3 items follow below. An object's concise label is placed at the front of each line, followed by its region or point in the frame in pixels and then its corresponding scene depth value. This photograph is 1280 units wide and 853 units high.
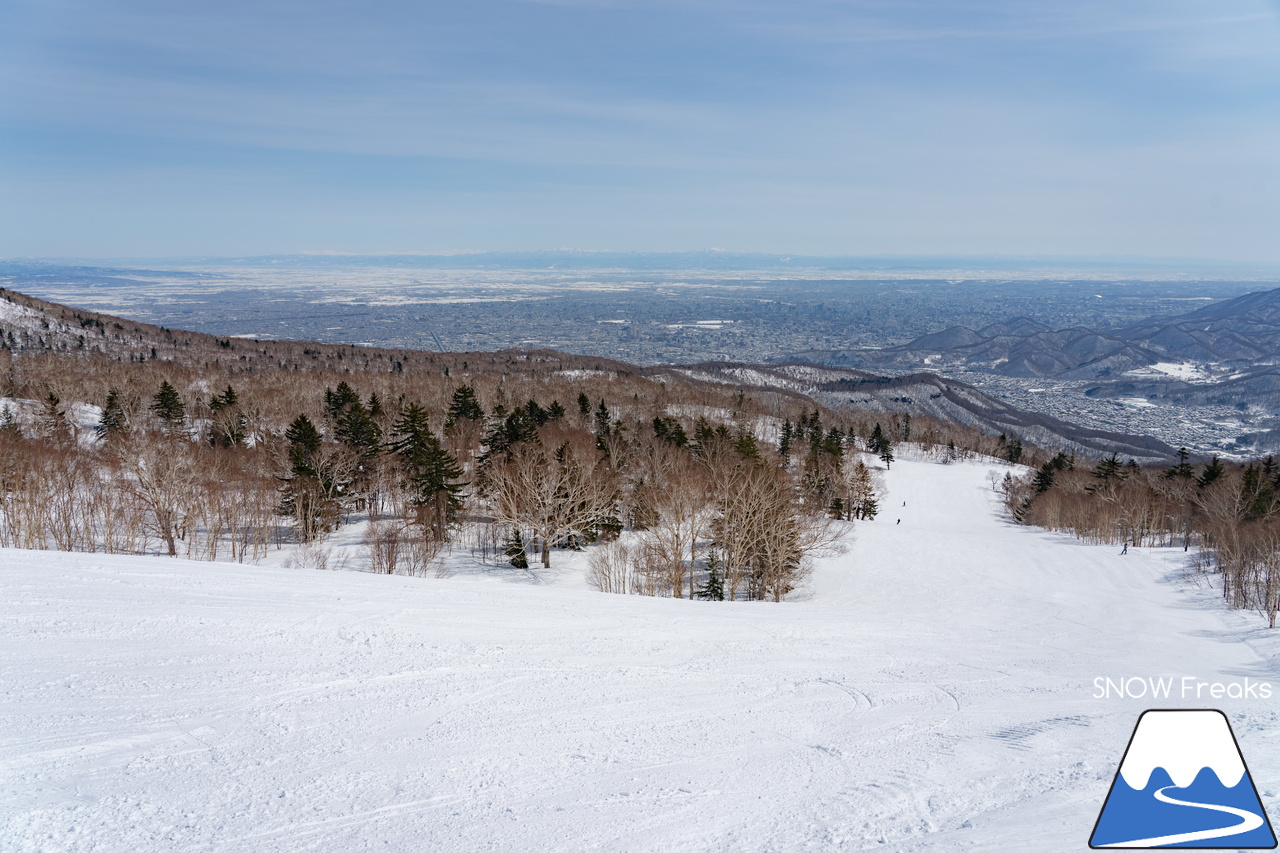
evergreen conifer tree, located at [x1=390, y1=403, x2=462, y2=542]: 36.00
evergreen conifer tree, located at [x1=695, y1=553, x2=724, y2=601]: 29.14
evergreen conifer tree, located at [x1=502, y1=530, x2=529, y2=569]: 33.25
